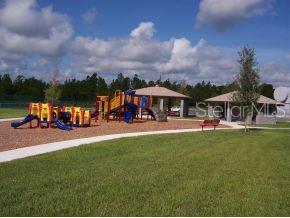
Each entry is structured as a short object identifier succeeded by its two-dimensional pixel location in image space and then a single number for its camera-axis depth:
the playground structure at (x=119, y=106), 18.64
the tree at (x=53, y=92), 34.22
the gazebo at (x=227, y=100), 25.54
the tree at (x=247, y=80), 15.94
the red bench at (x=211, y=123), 15.98
